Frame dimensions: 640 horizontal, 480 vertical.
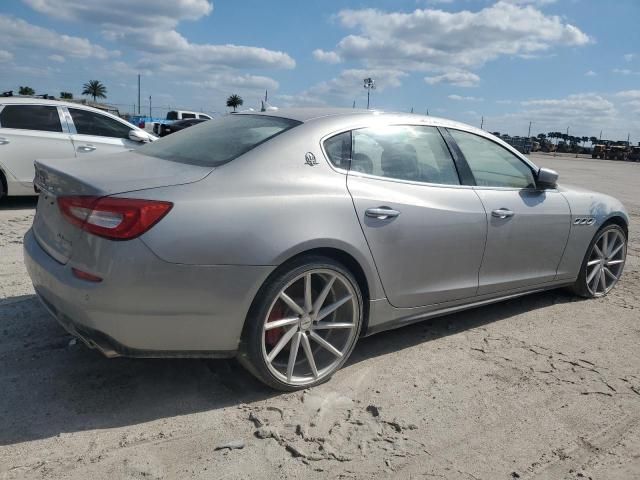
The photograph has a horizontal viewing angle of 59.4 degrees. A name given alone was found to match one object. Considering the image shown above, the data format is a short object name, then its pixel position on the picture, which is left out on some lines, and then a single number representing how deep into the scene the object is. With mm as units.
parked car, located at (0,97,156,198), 7668
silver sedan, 2512
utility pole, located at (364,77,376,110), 43175
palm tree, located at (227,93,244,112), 85000
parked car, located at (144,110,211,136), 30981
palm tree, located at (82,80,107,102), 87250
